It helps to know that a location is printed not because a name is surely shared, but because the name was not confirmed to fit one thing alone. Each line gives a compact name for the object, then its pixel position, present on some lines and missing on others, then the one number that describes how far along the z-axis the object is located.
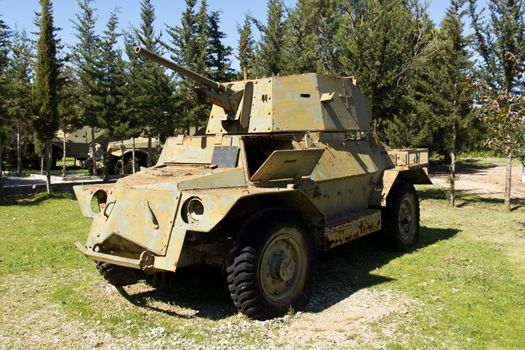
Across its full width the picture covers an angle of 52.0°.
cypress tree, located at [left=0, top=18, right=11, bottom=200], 15.23
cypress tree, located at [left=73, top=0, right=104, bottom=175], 19.25
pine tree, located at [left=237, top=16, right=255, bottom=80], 25.98
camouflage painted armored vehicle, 5.32
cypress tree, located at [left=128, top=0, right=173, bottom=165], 18.31
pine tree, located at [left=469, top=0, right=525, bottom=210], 12.80
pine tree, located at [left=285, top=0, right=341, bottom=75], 18.94
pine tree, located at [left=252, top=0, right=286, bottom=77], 20.41
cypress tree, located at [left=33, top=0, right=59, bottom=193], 16.38
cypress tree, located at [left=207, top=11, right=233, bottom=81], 20.38
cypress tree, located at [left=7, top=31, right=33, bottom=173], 16.98
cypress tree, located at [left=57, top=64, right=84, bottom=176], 21.30
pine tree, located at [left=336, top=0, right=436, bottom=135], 15.42
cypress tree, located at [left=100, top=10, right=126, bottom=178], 19.20
